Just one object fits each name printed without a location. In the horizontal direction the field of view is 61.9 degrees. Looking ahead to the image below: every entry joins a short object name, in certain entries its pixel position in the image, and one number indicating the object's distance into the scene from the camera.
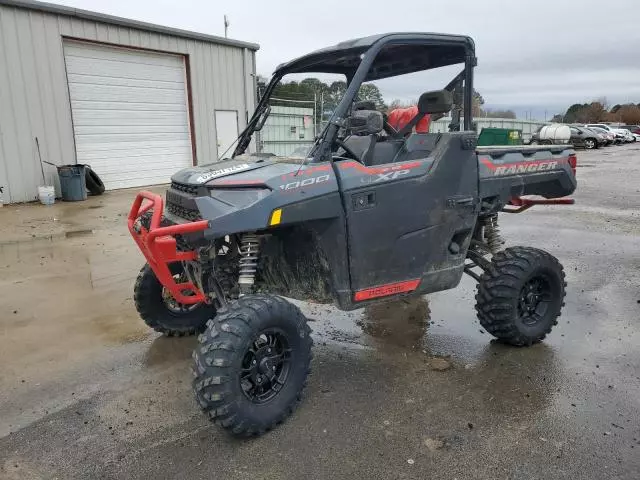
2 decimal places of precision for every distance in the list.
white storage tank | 32.10
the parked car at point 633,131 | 41.58
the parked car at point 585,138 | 34.22
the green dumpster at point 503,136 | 15.71
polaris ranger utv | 3.09
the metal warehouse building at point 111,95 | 11.82
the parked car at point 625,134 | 40.36
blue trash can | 12.26
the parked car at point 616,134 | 38.88
